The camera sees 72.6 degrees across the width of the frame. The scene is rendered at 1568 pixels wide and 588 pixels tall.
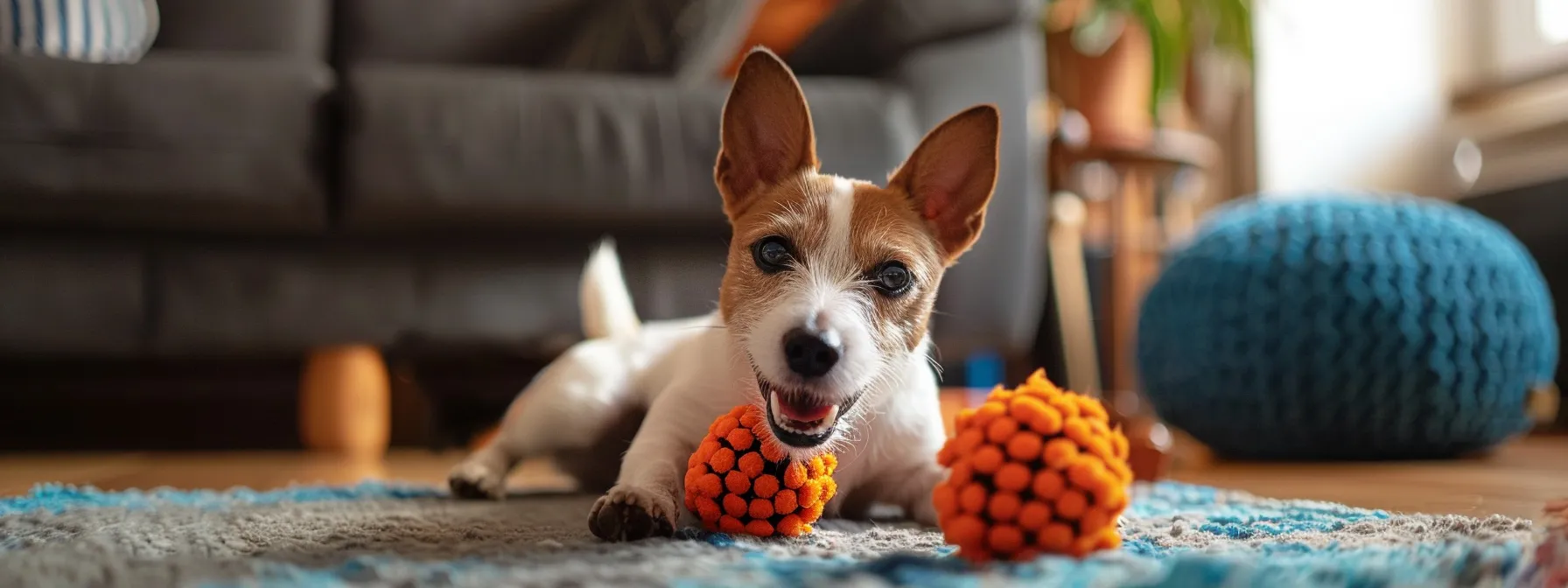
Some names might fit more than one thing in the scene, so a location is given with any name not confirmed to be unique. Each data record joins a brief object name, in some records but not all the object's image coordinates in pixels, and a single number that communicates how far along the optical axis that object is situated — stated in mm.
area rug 631
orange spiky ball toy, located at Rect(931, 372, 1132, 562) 705
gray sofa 1809
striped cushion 1989
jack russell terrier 866
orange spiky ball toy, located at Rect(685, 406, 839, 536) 902
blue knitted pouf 1682
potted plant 2658
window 3100
